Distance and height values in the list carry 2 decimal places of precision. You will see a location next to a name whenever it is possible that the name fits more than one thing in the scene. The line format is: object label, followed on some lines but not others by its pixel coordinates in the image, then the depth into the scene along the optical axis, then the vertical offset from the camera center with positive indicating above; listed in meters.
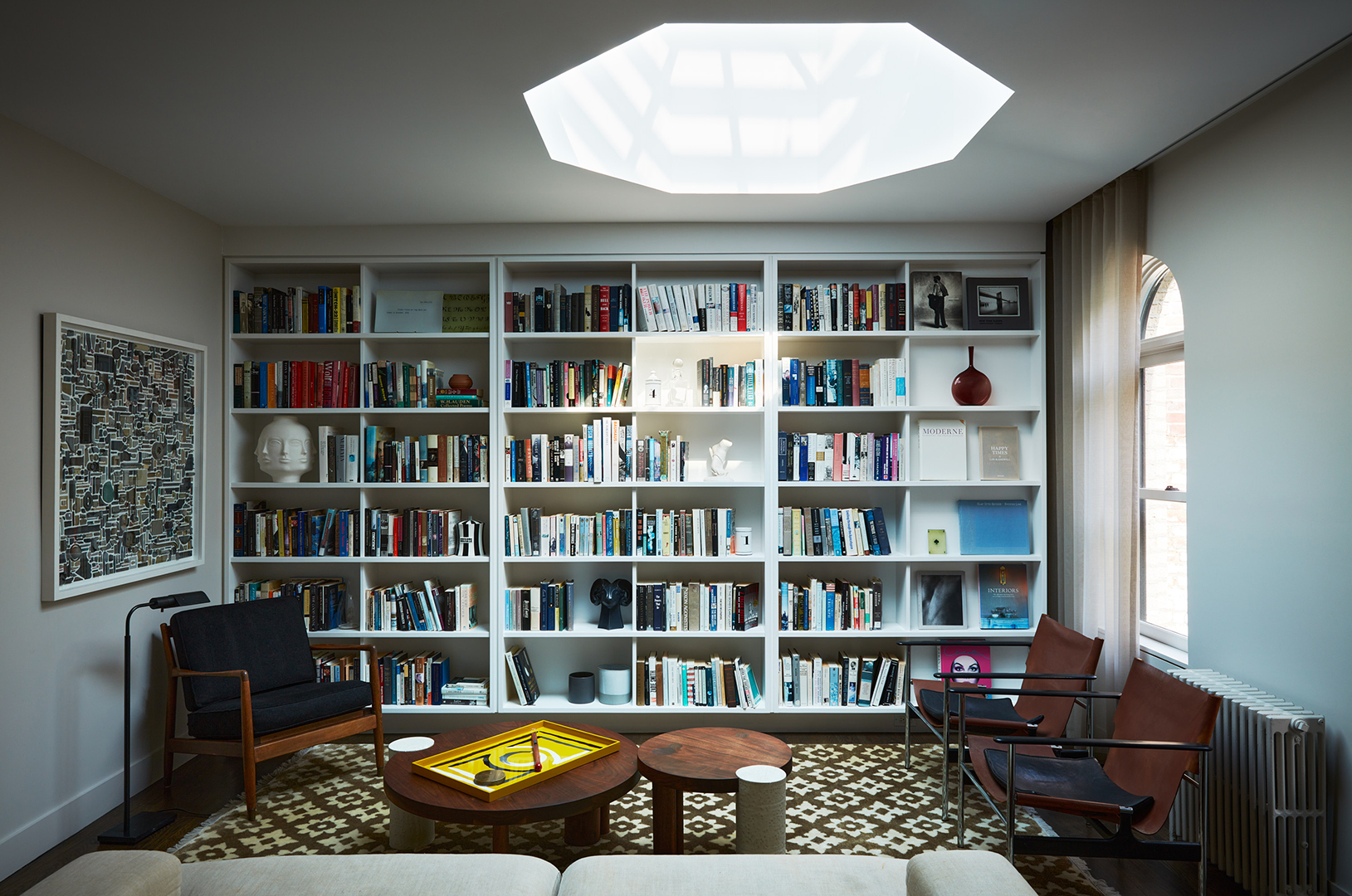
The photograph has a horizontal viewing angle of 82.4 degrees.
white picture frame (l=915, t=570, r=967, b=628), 4.38 -0.85
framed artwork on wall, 3.10 +0.00
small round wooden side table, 2.74 -1.16
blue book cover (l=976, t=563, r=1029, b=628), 4.36 -0.81
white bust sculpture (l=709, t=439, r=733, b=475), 4.34 -0.03
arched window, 3.45 -0.05
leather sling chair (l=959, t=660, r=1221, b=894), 2.38 -1.11
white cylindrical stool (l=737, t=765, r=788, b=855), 2.67 -1.25
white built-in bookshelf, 4.27 -0.06
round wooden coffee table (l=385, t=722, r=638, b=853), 2.48 -1.15
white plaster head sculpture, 4.20 +0.02
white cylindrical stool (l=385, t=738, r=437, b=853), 2.91 -1.43
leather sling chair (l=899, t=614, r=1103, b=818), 3.24 -1.12
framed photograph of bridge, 4.34 +0.83
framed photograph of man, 4.36 +0.86
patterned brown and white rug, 2.96 -1.53
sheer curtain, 3.53 +0.19
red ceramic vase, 4.27 +0.36
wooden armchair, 3.31 -1.11
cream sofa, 1.70 -1.02
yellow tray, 2.65 -1.15
